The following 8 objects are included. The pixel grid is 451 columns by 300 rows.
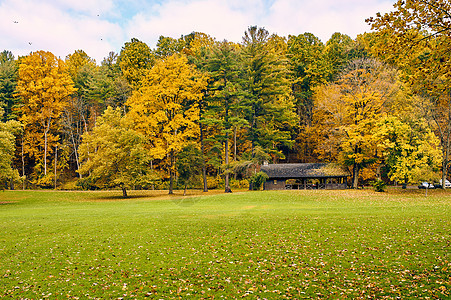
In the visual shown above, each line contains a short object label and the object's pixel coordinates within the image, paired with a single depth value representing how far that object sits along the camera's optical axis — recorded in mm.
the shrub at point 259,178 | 39438
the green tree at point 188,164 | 37844
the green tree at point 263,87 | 45250
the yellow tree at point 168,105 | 37969
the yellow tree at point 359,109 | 40684
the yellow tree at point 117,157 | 35969
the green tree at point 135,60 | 56812
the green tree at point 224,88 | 41531
